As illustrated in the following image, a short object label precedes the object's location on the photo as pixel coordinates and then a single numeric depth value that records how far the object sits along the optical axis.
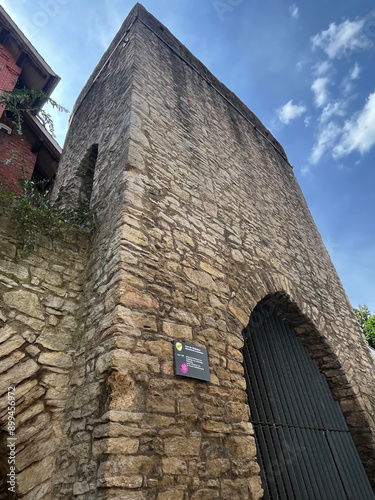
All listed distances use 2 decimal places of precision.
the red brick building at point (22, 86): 6.94
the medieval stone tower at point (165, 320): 2.32
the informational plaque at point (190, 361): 2.68
